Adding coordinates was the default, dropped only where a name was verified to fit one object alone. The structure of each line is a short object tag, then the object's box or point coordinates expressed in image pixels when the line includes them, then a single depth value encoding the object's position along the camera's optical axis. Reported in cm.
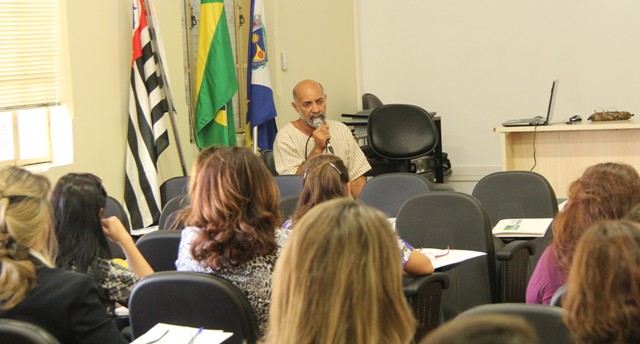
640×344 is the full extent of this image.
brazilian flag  691
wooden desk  696
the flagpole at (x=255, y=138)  745
